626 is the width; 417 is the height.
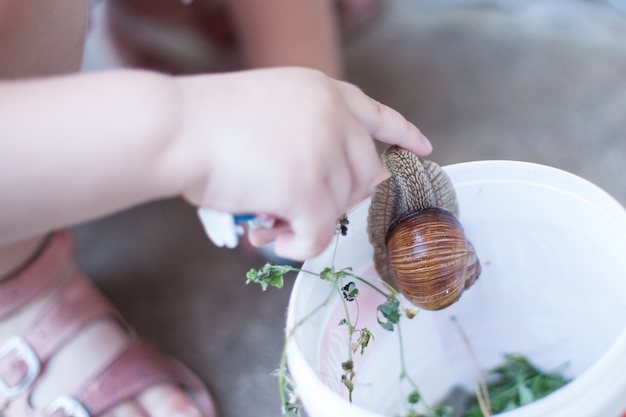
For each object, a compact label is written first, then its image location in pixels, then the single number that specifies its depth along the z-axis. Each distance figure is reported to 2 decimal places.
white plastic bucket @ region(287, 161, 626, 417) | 0.60
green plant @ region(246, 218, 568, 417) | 0.58
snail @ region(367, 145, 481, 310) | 0.58
